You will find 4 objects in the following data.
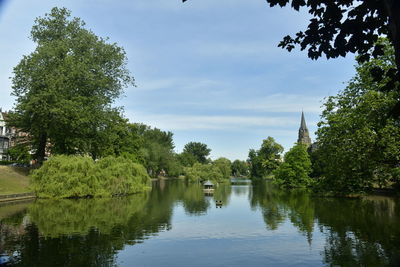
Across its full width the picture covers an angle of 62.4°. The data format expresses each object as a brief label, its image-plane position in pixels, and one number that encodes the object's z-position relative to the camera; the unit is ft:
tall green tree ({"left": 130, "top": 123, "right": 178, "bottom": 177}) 323.84
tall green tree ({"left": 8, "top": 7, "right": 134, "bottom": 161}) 131.64
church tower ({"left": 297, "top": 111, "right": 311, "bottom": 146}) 533.55
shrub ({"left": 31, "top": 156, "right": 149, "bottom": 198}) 128.88
